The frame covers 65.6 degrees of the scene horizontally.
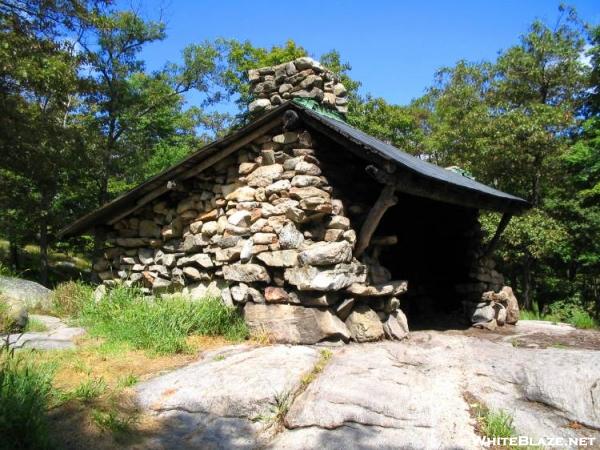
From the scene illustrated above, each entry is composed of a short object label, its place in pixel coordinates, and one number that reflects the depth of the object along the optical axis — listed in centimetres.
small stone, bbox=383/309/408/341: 579
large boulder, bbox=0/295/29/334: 545
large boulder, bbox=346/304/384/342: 549
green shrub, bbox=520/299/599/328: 859
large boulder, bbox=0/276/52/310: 704
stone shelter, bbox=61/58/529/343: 538
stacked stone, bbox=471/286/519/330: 744
